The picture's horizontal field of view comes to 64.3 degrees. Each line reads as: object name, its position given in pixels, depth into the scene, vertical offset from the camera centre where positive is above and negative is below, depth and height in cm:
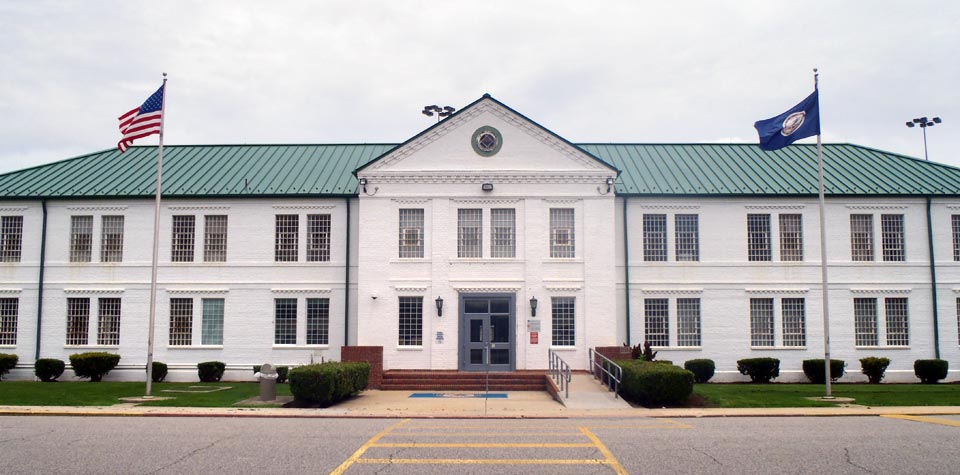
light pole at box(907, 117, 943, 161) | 4553 +1086
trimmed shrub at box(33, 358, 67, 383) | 2792 -234
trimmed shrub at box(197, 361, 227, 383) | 2805 -243
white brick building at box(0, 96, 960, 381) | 2741 +168
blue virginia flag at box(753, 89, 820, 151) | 2275 +549
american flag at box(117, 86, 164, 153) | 2377 +574
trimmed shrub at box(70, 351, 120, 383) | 2784 -216
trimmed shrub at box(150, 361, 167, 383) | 2792 -246
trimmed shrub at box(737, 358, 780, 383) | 2783 -230
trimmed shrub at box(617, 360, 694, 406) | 2012 -211
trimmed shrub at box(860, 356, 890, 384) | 2781 -226
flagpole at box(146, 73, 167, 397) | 2294 +75
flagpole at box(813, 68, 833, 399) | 2217 +65
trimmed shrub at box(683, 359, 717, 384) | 2761 -231
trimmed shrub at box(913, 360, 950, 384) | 2786 -238
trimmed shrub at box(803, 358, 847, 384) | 2775 -237
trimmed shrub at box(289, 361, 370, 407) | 2017 -209
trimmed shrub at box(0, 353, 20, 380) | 2808 -211
